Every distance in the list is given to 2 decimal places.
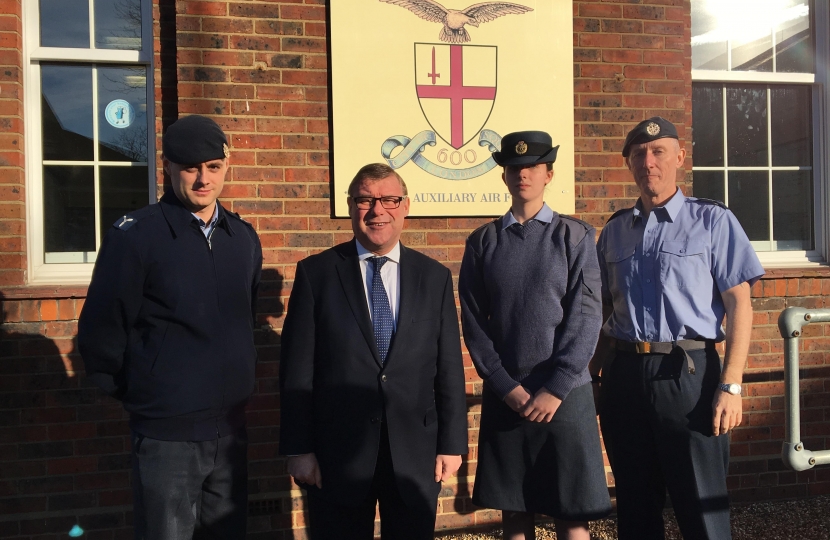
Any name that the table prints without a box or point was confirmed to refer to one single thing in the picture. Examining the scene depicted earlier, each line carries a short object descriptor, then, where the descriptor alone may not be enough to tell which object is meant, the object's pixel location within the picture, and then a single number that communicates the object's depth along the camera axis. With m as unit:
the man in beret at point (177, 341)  2.44
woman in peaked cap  2.74
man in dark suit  2.54
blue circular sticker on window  3.97
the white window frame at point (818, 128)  4.67
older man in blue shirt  2.77
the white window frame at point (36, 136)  3.83
